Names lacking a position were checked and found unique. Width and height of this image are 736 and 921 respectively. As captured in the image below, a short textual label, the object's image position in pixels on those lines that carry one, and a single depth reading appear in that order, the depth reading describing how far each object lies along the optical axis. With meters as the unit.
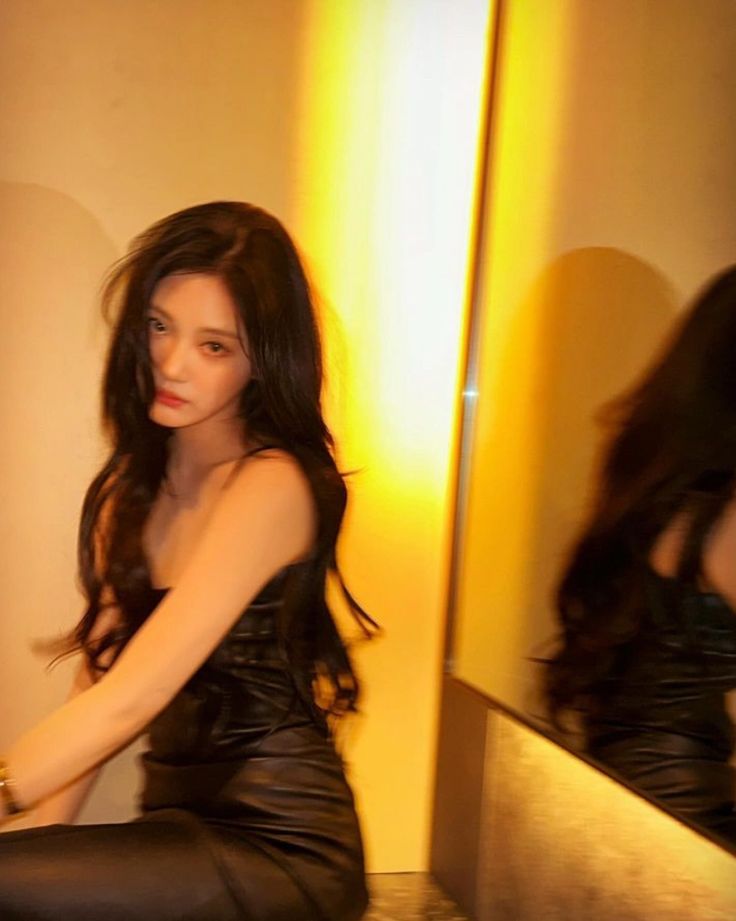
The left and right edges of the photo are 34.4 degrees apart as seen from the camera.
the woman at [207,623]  1.22
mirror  1.76
